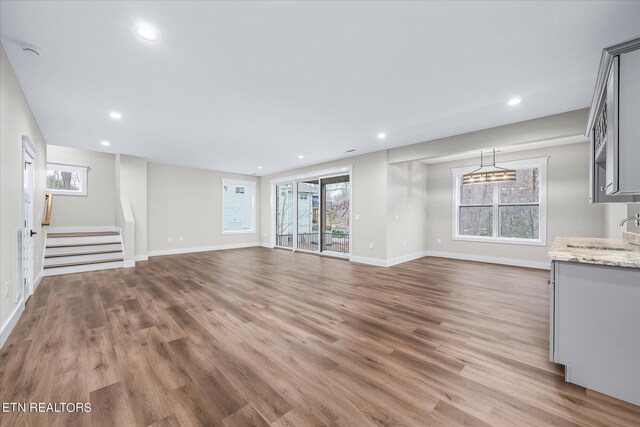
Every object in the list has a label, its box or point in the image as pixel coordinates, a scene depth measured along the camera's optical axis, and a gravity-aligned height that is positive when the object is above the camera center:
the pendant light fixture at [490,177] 5.02 +0.70
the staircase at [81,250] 5.19 -0.85
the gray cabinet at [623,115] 1.66 +0.63
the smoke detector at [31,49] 2.22 +1.42
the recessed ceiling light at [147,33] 2.04 +1.43
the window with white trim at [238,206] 8.85 +0.19
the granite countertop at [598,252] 1.67 -0.32
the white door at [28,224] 3.21 -0.17
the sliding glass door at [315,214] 7.32 -0.08
